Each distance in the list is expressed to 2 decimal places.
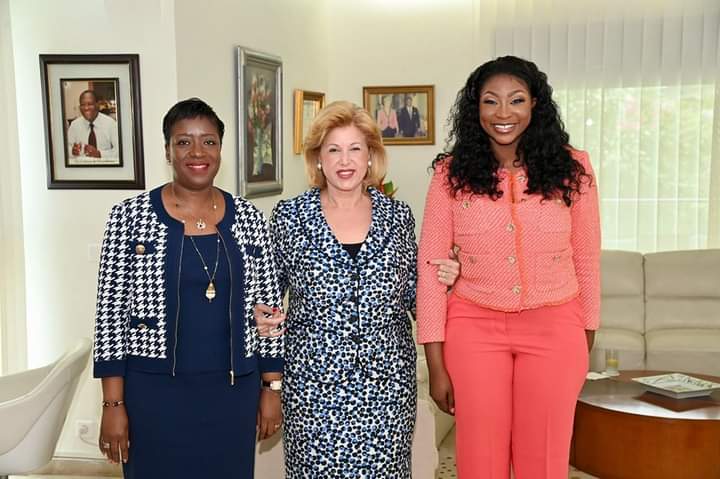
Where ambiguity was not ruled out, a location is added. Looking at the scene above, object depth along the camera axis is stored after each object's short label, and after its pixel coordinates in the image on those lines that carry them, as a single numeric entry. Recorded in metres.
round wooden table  3.68
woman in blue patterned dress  2.36
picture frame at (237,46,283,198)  4.48
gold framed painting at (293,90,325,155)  5.46
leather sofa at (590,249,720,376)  5.11
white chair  2.56
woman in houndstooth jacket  2.16
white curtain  5.66
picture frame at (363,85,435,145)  6.11
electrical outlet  4.10
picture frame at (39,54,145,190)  3.87
